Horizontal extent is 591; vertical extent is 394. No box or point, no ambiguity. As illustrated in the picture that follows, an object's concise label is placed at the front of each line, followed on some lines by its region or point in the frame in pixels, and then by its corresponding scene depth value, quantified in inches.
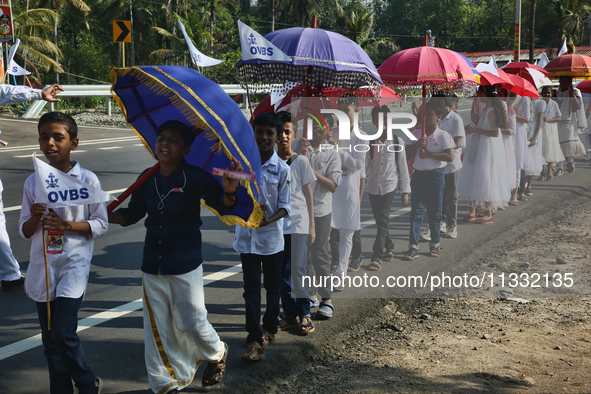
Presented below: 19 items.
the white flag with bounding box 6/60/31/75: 354.2
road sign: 532.4
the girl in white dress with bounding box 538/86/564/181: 386.3
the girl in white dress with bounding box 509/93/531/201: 363.6
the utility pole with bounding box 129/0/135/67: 1448.1
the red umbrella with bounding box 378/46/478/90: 246.5
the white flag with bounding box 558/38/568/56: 589.6
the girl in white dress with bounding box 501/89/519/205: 328.5
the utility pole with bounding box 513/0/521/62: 899.2
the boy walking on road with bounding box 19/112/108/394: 124.3
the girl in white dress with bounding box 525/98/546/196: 377.7
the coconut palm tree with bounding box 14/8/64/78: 1040.2
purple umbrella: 210.1
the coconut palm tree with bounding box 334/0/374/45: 1599.4
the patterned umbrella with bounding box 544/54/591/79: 434.6
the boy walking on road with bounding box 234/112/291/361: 159.5
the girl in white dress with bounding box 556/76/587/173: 378.0
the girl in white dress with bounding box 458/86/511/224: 299.1
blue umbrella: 117.0
